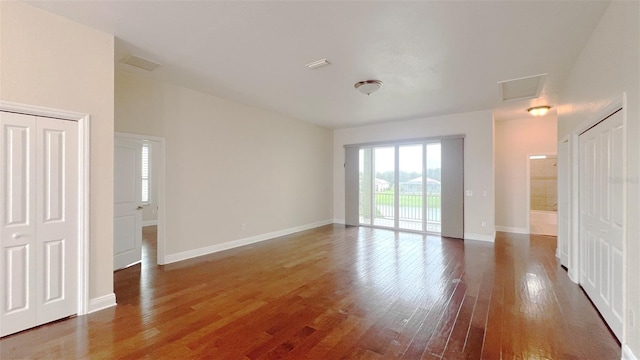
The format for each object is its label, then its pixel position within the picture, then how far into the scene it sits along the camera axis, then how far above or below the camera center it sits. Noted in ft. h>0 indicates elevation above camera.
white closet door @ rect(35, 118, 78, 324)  7.91 -1.12
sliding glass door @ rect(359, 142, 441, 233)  21.13 -0.51
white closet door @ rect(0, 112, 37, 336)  7.30 -1.22
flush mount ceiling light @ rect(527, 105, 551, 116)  17.53 +4.69
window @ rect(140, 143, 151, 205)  26.02 +0.66
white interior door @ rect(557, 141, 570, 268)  12.66 -1.13
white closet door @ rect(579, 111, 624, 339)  7.30 -1.17
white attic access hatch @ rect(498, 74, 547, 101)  12.92 +4.95
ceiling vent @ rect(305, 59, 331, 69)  10.88 +4.89
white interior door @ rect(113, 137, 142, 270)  13.05 -1.25
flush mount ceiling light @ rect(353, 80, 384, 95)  13.04 +4.72
